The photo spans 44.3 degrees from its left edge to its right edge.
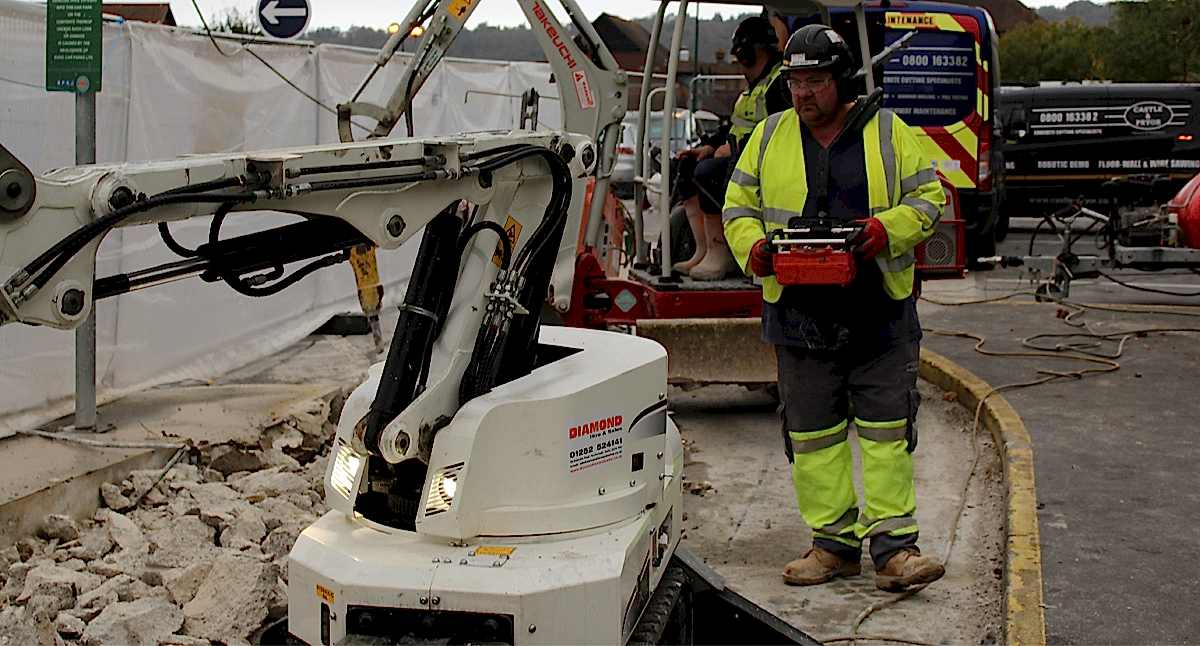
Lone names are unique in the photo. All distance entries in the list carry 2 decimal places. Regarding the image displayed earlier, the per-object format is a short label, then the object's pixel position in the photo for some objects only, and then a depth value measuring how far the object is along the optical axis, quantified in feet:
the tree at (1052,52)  139.54
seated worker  26.20
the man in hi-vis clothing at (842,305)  17.95
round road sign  40.75
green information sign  23.47
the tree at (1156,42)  100.37
